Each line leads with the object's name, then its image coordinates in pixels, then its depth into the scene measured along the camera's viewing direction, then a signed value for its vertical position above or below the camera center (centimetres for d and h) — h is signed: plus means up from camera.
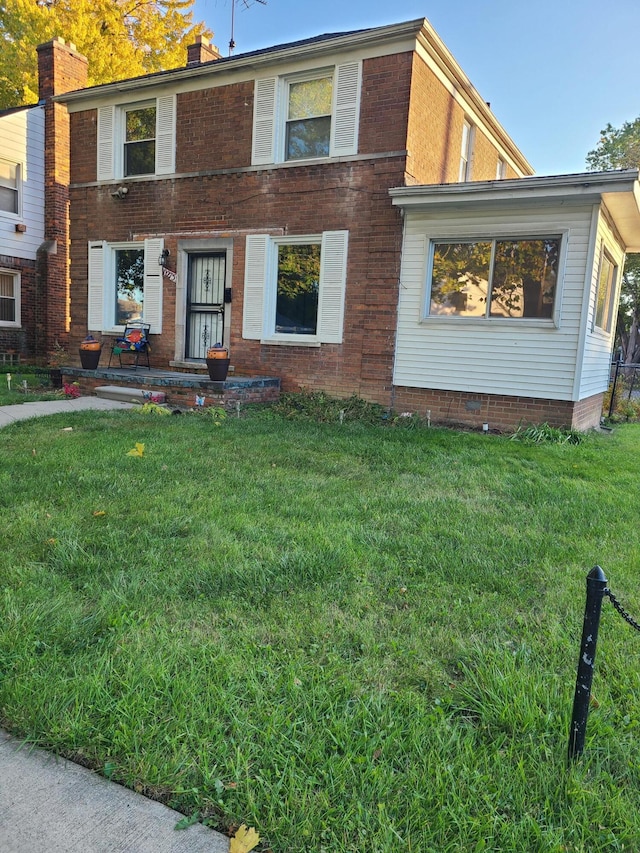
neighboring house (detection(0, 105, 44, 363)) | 1357 +258
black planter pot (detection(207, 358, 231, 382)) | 902 -39
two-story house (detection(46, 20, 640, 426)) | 842 +207
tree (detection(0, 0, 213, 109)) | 1886 +1031
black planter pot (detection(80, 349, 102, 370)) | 1059 -41
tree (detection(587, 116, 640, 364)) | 2858 +1016
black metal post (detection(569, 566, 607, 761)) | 159 -84
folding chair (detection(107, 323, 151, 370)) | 1123 -9
